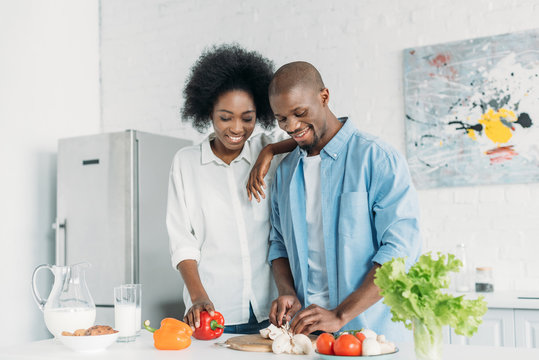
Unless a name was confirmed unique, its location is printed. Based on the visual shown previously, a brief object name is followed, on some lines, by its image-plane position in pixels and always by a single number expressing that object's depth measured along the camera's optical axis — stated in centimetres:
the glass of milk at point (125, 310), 169
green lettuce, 122
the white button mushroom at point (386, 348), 134
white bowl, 157
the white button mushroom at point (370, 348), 130
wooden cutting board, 156
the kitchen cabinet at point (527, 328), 257
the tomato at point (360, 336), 135
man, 170
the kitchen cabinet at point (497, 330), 262
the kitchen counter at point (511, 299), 258
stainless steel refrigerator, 324
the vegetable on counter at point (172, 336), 162
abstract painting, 301
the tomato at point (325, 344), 135
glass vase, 126
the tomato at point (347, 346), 131
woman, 207
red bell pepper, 177
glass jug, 169
